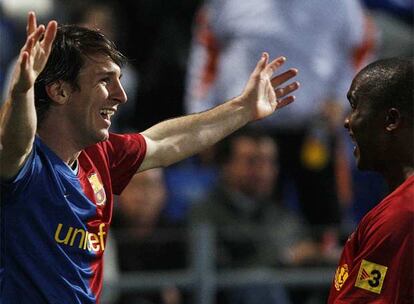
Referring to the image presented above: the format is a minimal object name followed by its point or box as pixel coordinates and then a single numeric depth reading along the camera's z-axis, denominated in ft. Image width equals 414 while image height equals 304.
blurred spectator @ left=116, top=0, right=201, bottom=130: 64.49
